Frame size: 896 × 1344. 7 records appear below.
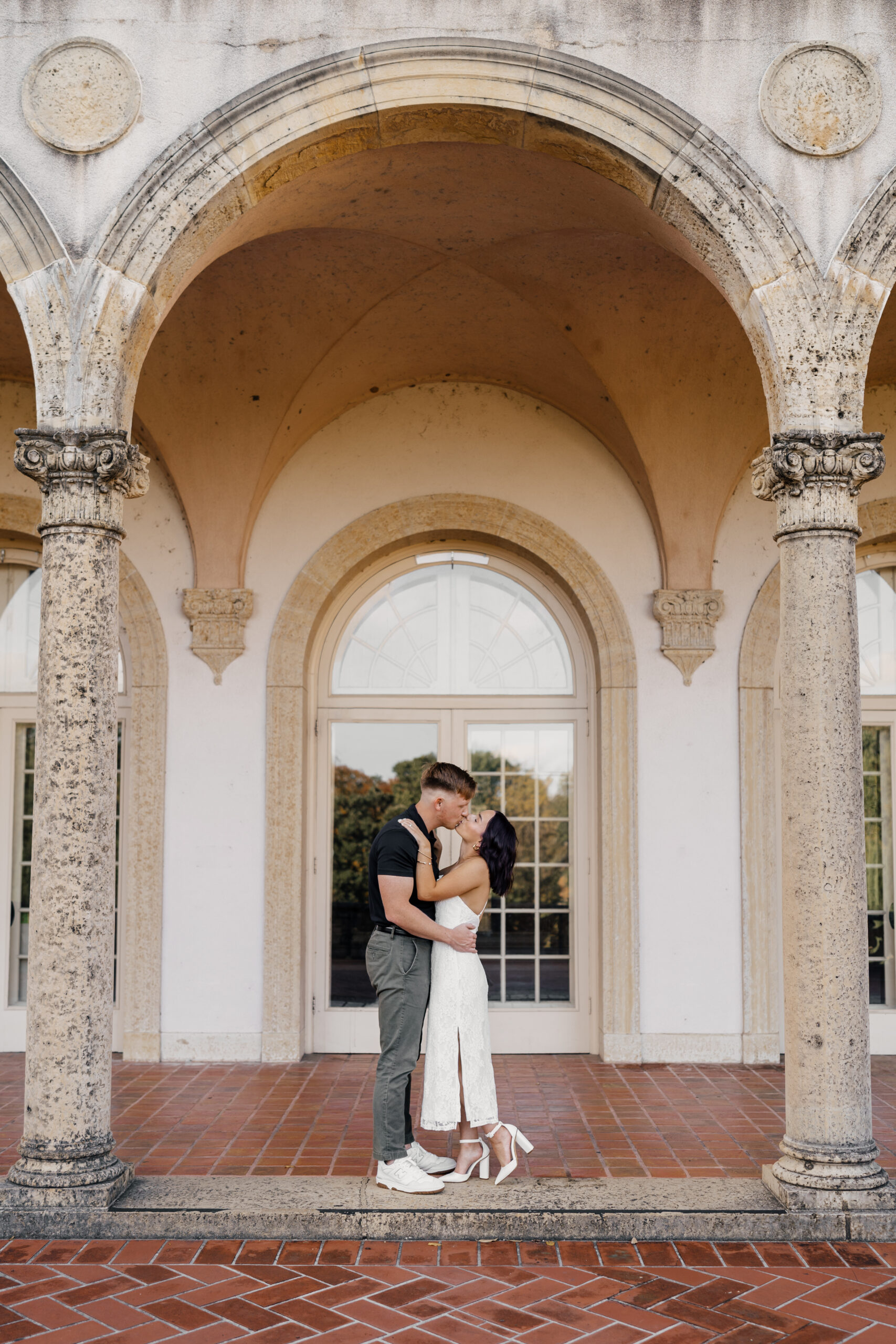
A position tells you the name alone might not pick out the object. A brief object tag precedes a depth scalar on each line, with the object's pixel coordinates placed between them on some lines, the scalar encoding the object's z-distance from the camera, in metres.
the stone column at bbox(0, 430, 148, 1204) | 4.17
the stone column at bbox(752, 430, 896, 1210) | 4.19
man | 4.30
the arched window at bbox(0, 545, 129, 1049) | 7.39
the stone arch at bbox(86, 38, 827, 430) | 4.49
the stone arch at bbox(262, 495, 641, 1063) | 6.89
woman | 4.39
